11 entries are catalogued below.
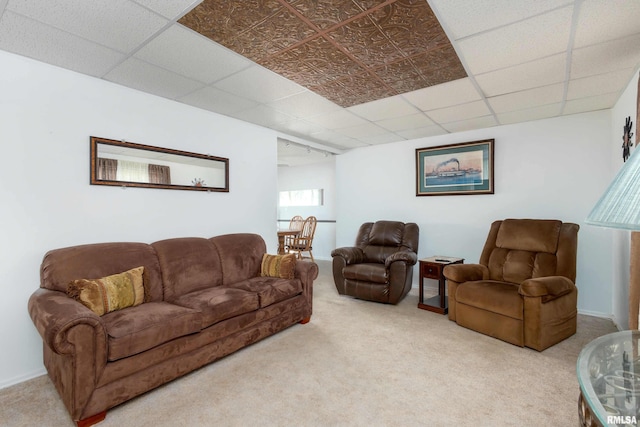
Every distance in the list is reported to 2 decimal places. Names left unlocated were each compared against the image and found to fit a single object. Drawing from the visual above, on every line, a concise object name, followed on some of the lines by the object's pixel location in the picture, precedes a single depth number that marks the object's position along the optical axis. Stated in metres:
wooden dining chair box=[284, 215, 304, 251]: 7.04
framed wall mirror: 2.60
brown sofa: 1.70
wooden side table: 3.52
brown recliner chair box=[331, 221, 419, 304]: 3.72
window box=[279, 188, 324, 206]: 7.28
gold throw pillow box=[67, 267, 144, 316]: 2.01
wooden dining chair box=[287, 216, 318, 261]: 6.23
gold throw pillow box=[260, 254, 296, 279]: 3.15
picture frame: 4.09
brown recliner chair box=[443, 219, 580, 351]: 2.56
